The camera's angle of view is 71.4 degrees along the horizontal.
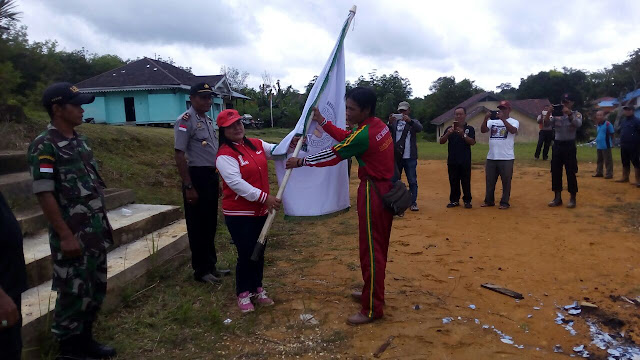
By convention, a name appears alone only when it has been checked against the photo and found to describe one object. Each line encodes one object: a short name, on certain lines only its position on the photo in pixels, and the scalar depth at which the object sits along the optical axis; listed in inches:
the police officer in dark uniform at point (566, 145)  294.8
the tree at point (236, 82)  1977.2
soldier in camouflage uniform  110.8
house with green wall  1004.6
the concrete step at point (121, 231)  152.3
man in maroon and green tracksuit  141.8
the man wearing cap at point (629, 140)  368.2
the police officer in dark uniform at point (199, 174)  167.8
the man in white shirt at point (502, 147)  302.7
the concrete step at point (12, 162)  208.8
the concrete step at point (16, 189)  185.5
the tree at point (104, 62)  1590.2
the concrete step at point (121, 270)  127.9
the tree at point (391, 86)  1614.2
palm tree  214.4
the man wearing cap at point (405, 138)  307.7
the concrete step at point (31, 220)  174.6
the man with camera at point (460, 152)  304.7
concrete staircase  135.4
